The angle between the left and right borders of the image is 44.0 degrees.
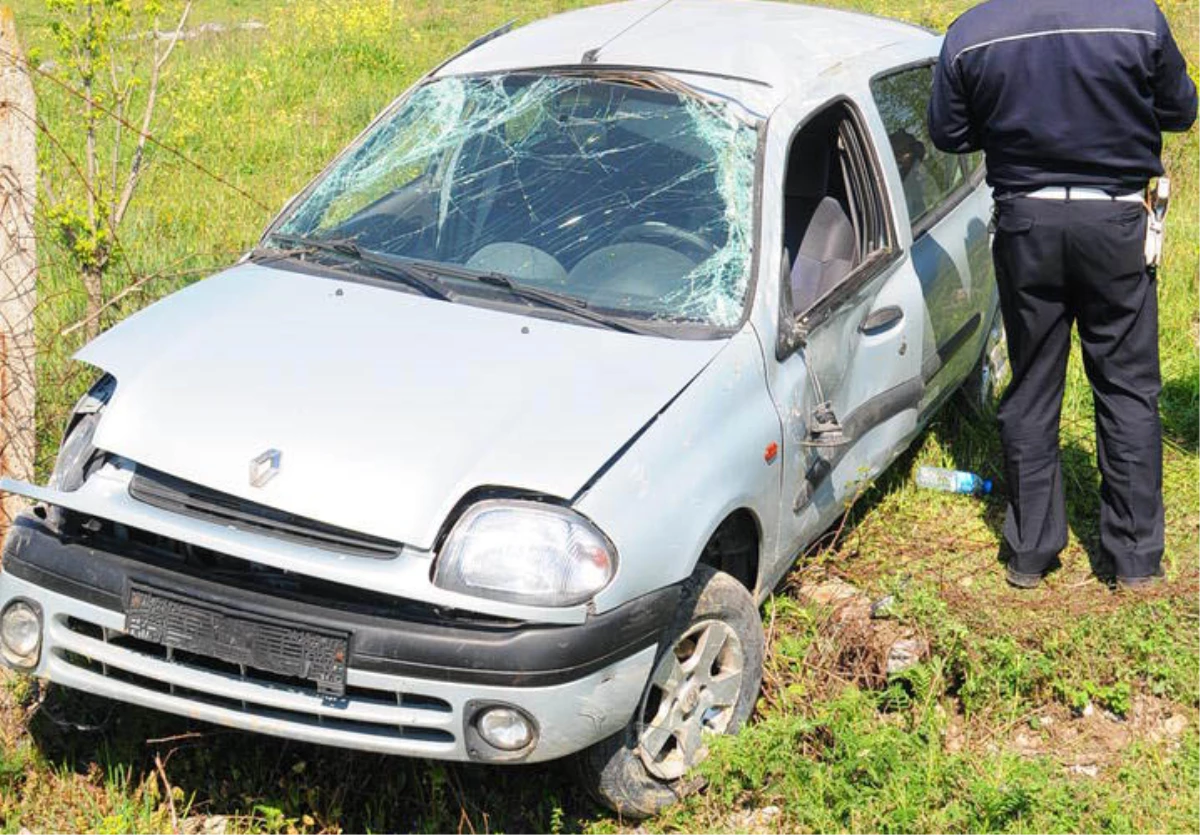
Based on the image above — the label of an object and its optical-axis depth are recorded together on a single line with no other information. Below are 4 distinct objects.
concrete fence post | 4.00
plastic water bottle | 5.45
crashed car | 3.20
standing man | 4.21
